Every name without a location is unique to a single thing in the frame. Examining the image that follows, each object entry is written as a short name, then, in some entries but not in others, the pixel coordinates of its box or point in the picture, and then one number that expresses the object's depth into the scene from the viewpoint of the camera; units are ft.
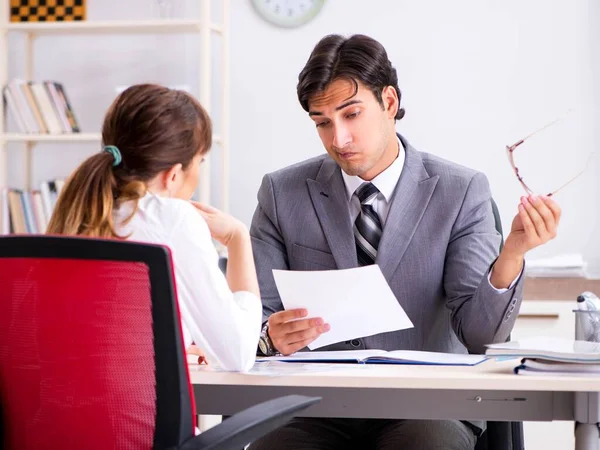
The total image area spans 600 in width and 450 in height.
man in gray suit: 13.39
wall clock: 19.50
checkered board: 19.84
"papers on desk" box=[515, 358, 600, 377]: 11.59
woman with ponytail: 11.13
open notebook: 12.30
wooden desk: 11.24
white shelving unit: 18.87
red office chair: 9.34
